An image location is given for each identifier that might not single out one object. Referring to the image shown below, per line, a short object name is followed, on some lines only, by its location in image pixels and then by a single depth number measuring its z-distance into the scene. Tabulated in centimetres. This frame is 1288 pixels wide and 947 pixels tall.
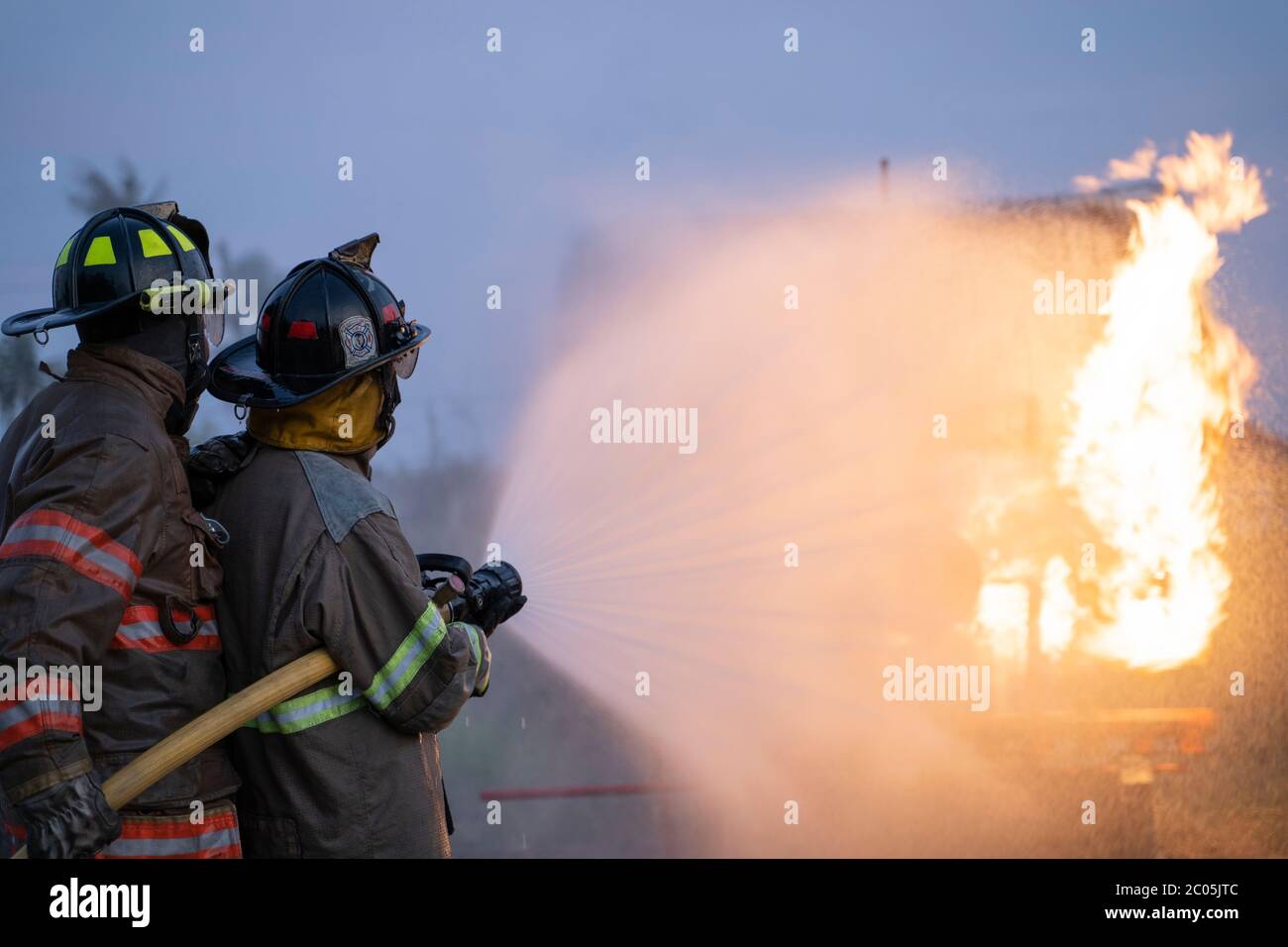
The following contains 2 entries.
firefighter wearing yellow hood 308
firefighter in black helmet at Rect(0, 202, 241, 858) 268
